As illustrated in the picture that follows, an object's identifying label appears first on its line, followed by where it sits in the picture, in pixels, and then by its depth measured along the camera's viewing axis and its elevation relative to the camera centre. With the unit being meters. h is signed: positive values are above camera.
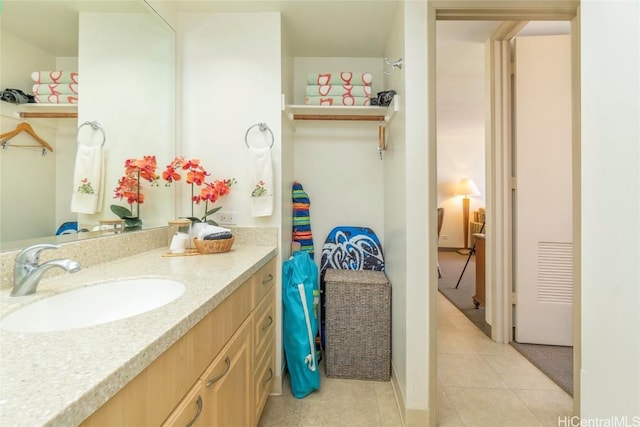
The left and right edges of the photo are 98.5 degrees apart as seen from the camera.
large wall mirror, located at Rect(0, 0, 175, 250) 0.92 +0.50
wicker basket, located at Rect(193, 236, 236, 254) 1.45 -0.17
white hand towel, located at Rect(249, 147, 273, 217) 1.71 +0.20
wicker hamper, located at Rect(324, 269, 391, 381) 1.83 -0.78
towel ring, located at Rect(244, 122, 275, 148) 1.75 +0.54
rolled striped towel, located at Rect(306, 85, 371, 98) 2.00 +0.89
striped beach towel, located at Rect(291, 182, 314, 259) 2.17 -0.05
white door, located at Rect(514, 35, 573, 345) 2.20 +0.20
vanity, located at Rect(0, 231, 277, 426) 0.41 -0.26
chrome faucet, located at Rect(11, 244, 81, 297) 0.79 -0.16
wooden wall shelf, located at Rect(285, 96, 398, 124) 1.91 +0.74
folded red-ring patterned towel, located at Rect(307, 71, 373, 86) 2.01 +0.98
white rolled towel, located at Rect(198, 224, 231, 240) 1.46 -0.10
